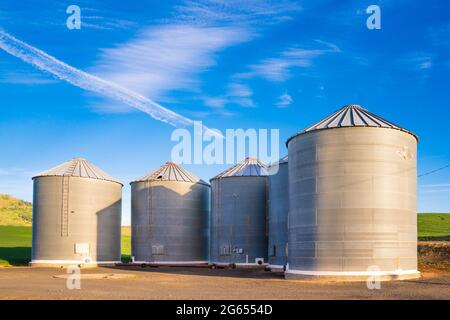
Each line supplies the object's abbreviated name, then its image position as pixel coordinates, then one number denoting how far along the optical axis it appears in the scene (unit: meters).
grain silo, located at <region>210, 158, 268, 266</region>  60.28
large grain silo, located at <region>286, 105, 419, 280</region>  36.69
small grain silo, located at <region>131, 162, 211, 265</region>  65.88
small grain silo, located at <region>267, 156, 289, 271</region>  51.53
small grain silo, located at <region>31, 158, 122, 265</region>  60.75
